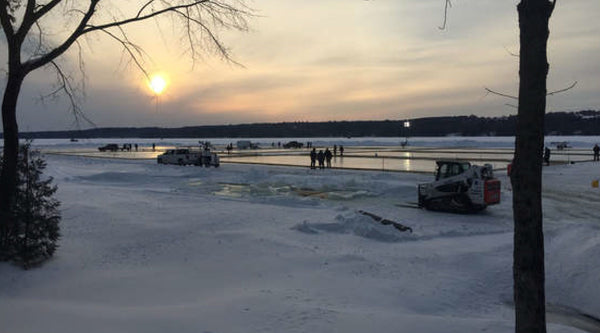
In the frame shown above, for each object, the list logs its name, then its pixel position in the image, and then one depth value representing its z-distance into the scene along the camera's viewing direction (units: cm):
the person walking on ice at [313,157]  3867
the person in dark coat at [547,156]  3885
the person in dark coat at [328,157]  4003
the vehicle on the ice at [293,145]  9762
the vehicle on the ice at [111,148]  8618
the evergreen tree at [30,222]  917
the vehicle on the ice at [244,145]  9738
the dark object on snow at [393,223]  1386
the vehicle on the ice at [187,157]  4384
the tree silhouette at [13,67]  921
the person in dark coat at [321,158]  3803
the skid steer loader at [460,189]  1792
